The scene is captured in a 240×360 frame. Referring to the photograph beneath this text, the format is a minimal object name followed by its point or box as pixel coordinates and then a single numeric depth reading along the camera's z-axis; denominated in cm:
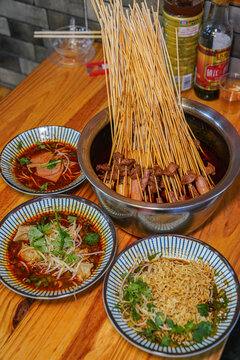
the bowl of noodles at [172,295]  104
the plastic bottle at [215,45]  170
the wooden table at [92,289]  109
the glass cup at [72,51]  213
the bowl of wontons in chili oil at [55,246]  118
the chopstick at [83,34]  217
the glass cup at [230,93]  181
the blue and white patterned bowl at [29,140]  153
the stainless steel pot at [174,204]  115
